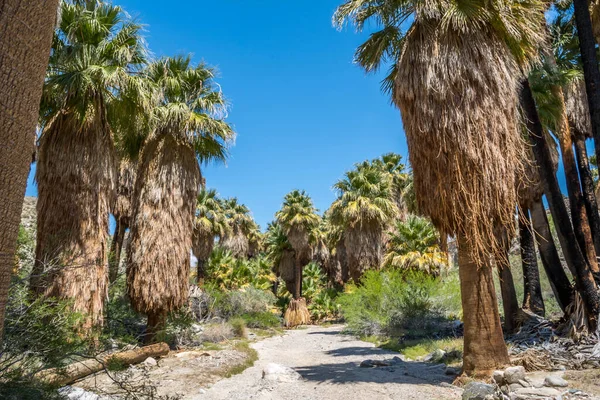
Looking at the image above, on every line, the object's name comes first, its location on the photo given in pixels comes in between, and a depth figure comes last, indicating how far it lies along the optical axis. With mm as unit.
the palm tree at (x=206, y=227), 25203
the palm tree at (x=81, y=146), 9172
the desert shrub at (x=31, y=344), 4406
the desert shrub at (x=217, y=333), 15173
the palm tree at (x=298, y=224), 31125
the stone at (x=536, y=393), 5621
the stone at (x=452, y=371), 8121
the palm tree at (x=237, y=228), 32719
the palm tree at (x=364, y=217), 24078
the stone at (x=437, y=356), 10262
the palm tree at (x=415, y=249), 20891
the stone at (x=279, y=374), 8416
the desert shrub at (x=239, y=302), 19422
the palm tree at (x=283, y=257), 33469
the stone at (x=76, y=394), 5477
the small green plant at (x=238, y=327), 17562
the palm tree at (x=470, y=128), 7258
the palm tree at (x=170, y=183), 11641
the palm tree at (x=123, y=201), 16172
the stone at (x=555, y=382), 6103
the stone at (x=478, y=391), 5879
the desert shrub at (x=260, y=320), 21495
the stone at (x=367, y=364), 9866
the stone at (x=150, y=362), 9595
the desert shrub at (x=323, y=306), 29156
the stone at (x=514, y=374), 6273
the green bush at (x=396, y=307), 15875
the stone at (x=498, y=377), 6406
